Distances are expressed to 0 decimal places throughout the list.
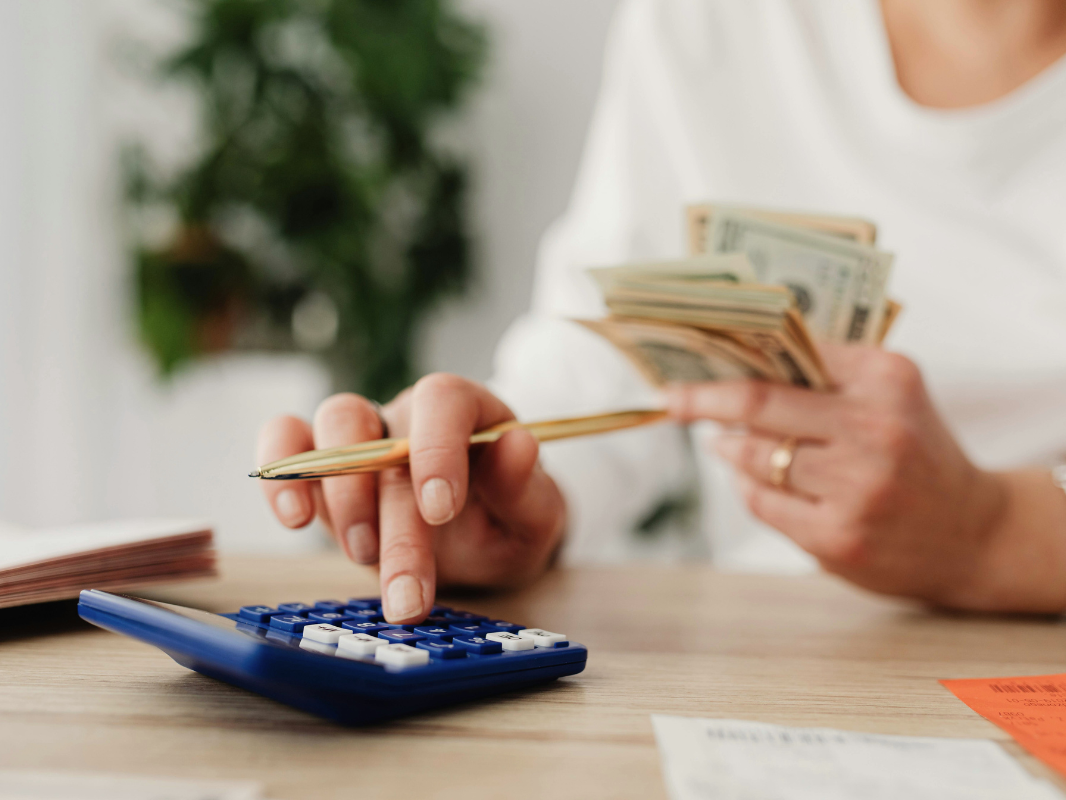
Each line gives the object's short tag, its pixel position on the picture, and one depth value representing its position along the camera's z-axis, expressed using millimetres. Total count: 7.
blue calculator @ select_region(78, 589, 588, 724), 282
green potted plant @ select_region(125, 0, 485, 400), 2092
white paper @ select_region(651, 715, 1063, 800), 264
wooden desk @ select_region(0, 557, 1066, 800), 277
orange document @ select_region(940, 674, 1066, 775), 318
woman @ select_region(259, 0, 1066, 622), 539
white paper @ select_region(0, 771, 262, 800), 244
